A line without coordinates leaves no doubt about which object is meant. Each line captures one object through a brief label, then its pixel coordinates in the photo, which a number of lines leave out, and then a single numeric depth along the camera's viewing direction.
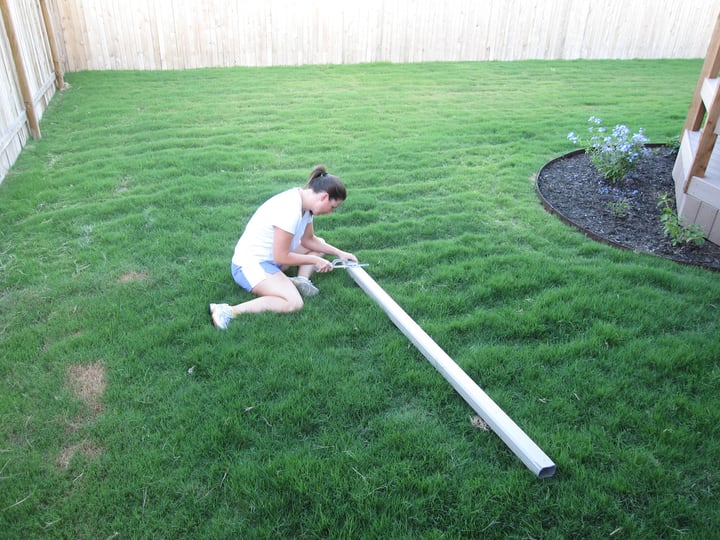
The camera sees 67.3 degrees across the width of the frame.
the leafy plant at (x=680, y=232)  4.45
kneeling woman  3.76
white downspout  2.52
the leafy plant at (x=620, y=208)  5.18
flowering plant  5.70
